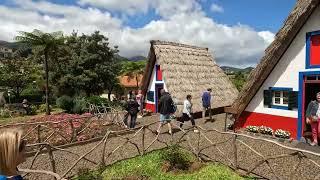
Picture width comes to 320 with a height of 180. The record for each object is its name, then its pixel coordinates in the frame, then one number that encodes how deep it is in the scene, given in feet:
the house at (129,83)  175.25
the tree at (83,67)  95.04
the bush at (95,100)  79.56
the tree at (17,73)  130.11
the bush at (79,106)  77.15
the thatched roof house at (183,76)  60.29
